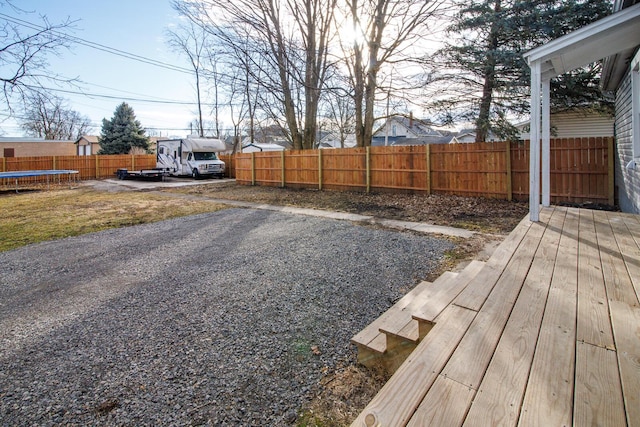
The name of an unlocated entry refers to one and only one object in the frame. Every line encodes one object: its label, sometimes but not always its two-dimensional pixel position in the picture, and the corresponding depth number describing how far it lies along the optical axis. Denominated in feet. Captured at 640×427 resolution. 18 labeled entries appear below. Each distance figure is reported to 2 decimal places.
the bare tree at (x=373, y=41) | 39.83
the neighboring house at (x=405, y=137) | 109.29
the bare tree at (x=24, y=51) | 17.69
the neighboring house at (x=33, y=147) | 101.71
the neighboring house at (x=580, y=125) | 40.83
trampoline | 46.32
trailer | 63.31
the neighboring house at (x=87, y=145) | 122.21
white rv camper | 65.82
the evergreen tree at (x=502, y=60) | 30.71
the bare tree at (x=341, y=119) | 84.02
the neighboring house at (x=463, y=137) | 103.55
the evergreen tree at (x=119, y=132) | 90.68
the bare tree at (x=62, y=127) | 125.19
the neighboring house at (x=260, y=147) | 102.04
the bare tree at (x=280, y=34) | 43.16
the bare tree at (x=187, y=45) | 71.87
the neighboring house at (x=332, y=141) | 130.74
